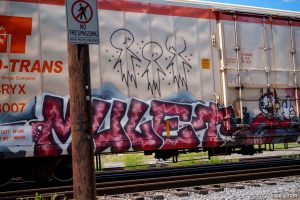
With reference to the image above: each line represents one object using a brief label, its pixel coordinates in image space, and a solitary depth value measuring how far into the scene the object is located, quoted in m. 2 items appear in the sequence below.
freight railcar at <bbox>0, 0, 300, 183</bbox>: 9.01
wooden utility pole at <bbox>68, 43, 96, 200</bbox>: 4.49
